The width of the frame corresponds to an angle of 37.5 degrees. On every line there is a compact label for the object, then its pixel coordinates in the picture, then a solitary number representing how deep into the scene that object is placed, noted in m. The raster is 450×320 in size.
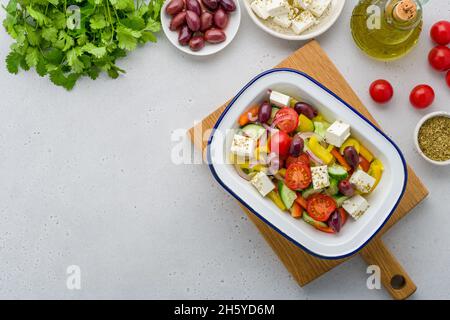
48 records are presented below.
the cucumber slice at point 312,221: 0.70
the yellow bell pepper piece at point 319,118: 0.71
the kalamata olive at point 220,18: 0.80
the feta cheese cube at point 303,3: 0.80
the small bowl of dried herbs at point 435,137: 0.79
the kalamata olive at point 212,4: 0.80
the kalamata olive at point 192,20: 0.80
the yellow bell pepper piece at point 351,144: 0.70
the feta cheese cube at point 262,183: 0.70
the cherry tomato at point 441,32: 0.80
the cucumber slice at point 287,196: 0.70
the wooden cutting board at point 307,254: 0.78
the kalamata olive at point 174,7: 0.80
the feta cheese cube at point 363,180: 0.69
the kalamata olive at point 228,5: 0.80
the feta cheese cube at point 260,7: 0.80
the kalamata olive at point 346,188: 0.69
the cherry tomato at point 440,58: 0.80
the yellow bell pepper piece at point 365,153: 0.70
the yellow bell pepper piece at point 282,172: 0.71
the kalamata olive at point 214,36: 0.80
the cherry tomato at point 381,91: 0.80
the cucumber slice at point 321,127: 0.71
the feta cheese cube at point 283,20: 0.80
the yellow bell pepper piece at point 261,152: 0.70
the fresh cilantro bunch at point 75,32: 0.79
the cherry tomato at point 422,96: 0.80
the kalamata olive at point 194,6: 0.81
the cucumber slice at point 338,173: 0.69
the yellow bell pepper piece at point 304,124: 0.71
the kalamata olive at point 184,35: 0.81
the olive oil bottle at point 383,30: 0.77
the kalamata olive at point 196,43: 0.80
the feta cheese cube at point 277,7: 0.79
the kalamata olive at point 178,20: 0.80
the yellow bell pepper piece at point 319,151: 0.70
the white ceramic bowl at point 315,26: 0.80
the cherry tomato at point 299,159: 0.70
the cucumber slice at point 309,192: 0.70
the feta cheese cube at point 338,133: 0.68
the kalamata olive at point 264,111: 0.70
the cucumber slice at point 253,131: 0.70
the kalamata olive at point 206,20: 0.81
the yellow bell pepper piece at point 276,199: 0.71
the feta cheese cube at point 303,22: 0.80
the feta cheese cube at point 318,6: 0.80
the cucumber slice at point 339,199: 0.71
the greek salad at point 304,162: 0.69
